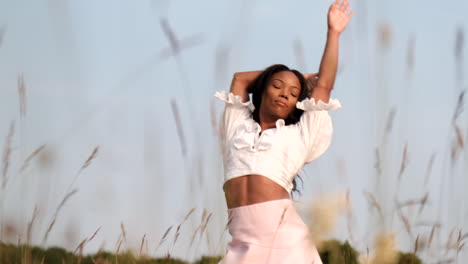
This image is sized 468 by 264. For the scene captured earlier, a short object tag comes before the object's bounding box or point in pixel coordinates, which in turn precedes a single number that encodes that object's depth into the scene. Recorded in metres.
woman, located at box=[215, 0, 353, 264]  6.63
